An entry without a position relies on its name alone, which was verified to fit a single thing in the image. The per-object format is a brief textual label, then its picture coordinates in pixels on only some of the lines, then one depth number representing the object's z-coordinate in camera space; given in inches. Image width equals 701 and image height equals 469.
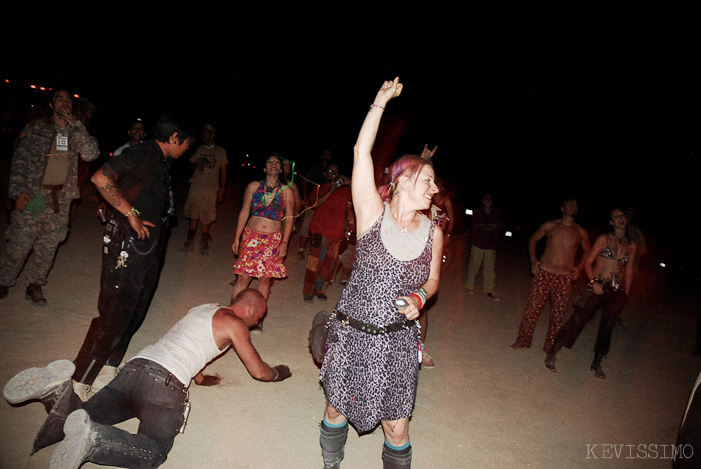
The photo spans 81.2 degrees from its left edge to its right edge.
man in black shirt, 111.4
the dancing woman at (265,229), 176.9
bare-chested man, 206.7
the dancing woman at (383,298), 88.6
